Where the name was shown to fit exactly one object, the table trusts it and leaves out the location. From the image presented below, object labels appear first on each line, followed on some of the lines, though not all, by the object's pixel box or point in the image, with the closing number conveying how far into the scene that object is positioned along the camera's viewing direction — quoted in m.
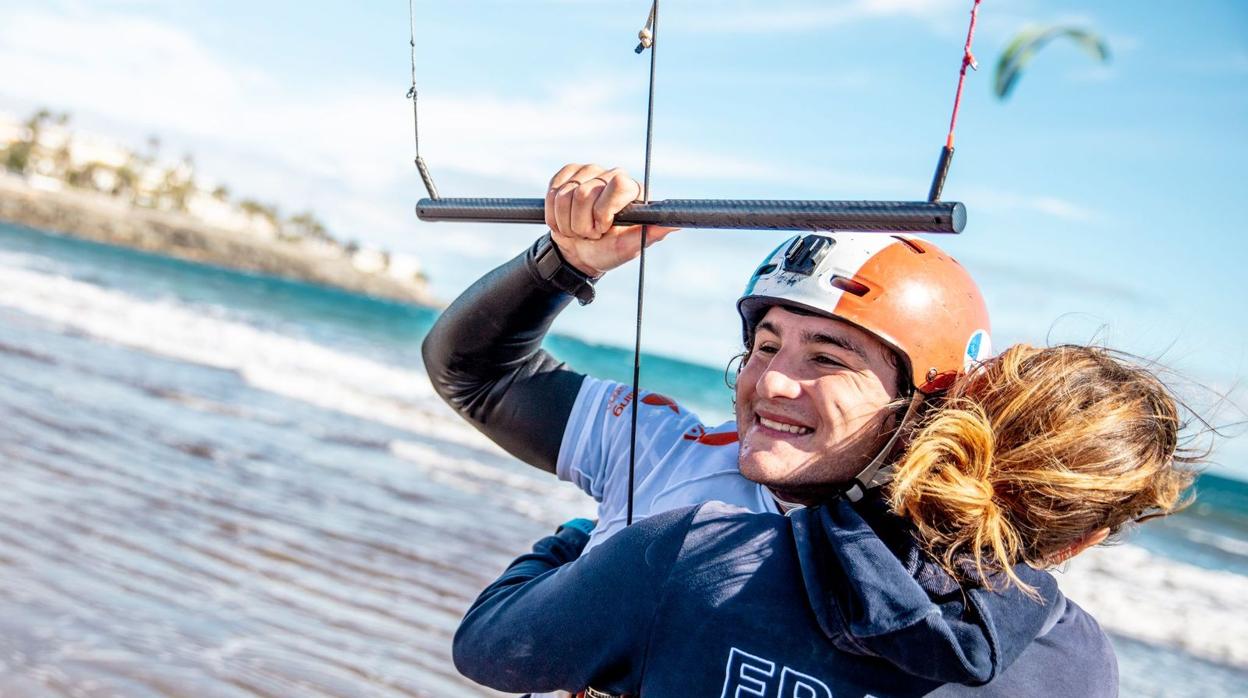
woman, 1.75
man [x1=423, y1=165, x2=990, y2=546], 2.37
